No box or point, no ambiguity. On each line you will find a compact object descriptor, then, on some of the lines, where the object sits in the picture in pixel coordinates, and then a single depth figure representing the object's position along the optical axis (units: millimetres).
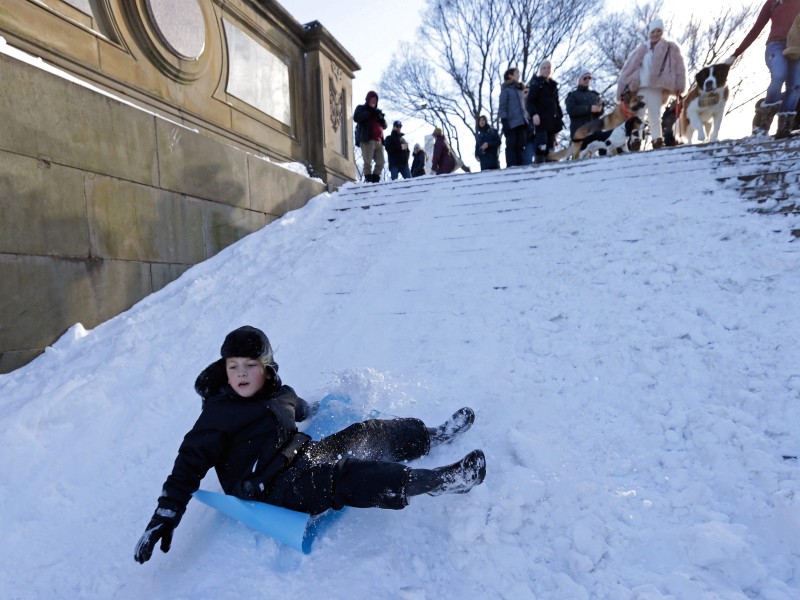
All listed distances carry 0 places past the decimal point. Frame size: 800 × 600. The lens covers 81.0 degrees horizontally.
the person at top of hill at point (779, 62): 4715
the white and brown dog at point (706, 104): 5816
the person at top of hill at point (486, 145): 9023
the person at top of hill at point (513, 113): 6621
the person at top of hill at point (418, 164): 11891
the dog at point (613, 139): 6715
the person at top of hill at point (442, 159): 9977
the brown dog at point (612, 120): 6492
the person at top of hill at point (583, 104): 7445
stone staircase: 3844
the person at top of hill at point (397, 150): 9125
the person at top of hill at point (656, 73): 5836
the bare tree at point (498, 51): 17078
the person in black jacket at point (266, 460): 1730
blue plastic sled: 1707
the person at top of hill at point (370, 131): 7793
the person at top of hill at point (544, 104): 6992
